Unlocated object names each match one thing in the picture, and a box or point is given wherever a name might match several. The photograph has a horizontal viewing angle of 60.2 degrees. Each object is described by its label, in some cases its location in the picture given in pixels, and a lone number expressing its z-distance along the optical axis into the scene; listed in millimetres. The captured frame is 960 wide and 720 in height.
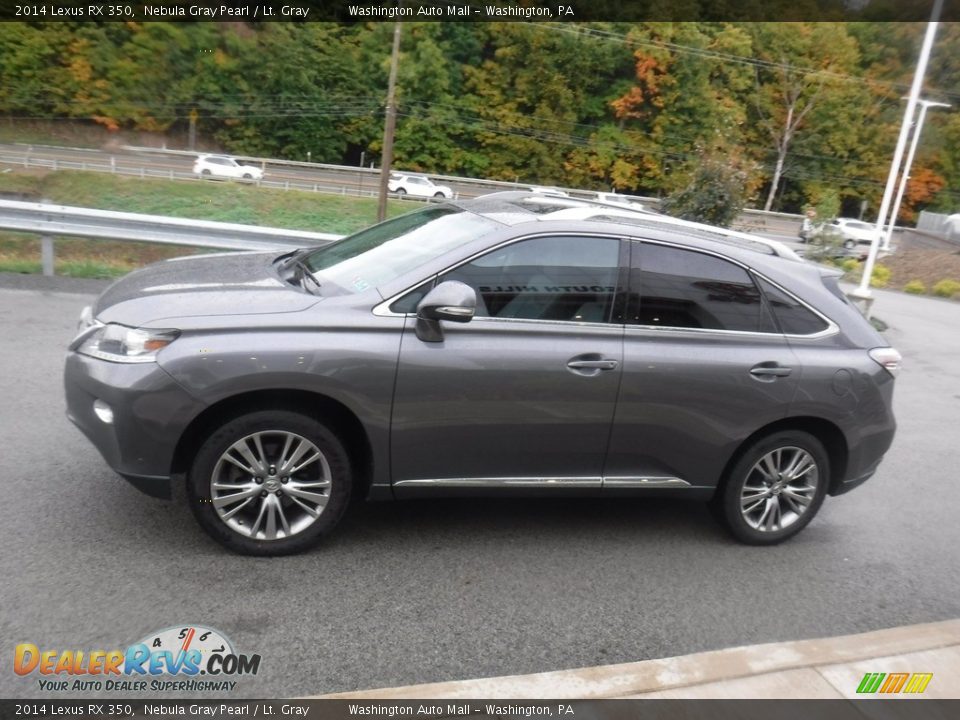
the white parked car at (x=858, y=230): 40594
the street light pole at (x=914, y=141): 20000
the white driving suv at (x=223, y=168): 35531
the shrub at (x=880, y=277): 27531
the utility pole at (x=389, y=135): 30984
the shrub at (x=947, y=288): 25844
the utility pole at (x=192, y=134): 40250
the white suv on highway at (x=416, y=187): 40272
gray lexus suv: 3783
